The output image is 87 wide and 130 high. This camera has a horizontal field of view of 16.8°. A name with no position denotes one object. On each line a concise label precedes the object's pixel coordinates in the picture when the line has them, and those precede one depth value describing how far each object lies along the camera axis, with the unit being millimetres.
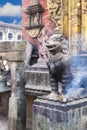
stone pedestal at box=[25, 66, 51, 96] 7656
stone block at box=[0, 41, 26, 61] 6555
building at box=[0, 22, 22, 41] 19028
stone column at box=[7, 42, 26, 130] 6686
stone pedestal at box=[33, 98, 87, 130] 5055
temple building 8836
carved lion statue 5250
